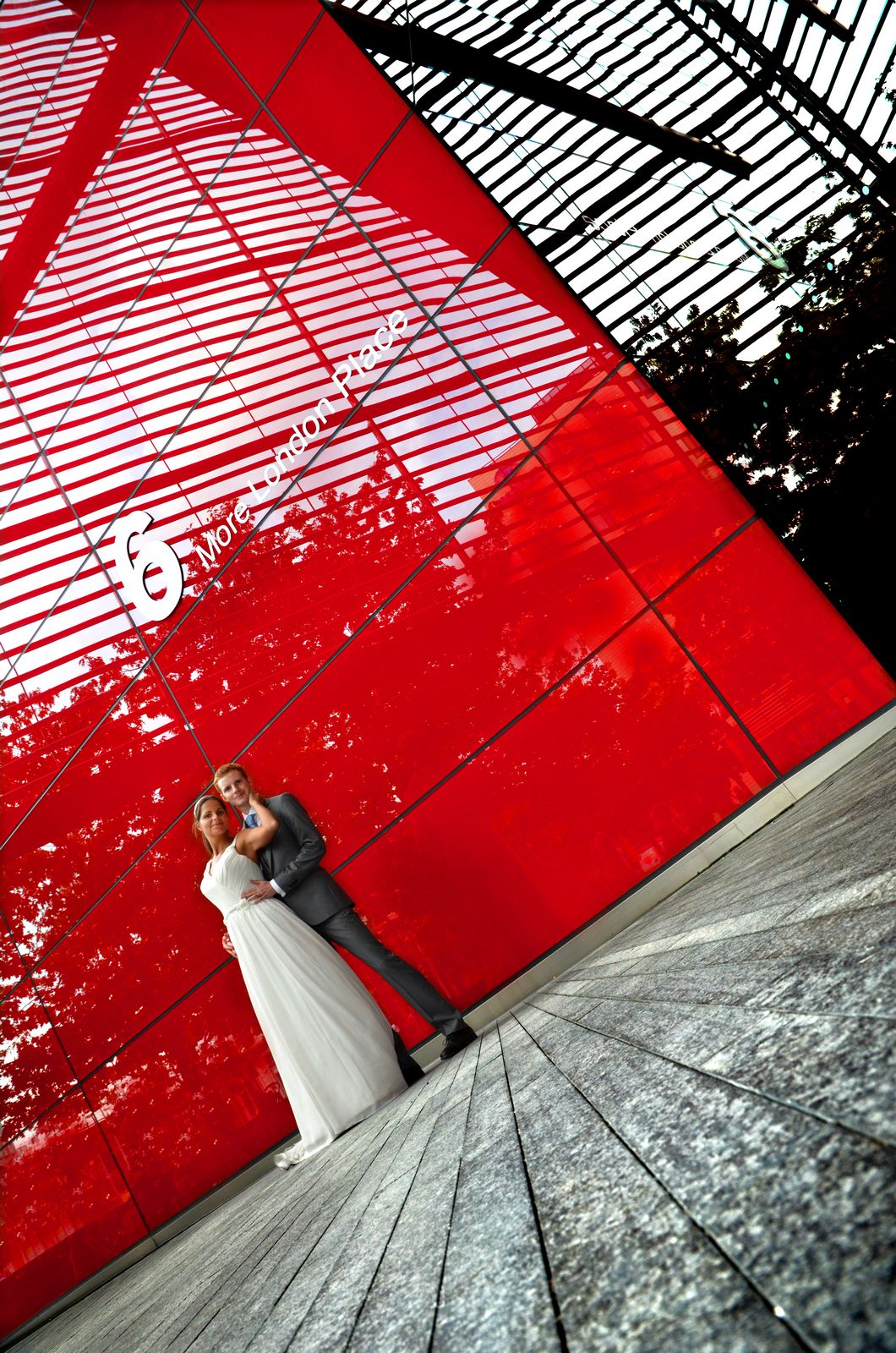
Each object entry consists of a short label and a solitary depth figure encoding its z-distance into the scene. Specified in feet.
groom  12.74
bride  12.55
